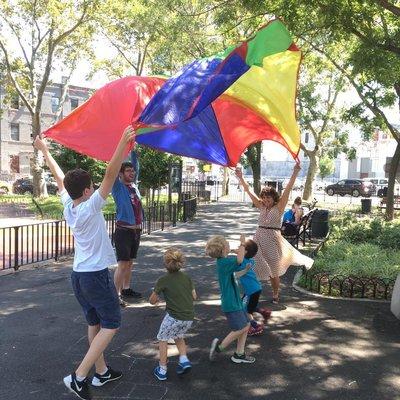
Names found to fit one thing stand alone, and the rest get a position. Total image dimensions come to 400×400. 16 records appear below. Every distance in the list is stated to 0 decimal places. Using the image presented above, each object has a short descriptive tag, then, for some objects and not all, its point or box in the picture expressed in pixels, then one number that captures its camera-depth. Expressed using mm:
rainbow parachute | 4938
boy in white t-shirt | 3814
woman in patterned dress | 6480
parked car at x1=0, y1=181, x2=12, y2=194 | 35262
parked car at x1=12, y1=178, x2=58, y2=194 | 35594
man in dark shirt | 6344
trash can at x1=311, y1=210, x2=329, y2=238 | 13902
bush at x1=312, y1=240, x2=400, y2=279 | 8469
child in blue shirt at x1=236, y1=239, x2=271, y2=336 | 5371
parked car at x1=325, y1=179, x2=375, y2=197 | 47344
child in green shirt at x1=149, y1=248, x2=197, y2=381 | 4352
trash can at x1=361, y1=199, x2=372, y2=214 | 25828
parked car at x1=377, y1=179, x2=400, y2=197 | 39319
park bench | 11430
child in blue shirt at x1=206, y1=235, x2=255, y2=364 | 4574
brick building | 51844
